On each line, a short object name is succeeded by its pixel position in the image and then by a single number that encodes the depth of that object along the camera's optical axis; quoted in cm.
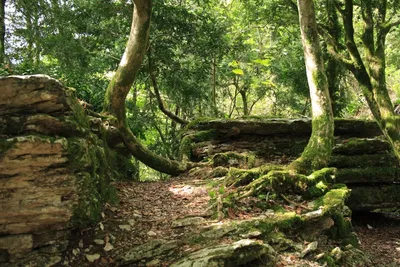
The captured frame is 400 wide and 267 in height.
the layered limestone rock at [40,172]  414
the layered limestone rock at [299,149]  865
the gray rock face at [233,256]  414
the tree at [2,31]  794
